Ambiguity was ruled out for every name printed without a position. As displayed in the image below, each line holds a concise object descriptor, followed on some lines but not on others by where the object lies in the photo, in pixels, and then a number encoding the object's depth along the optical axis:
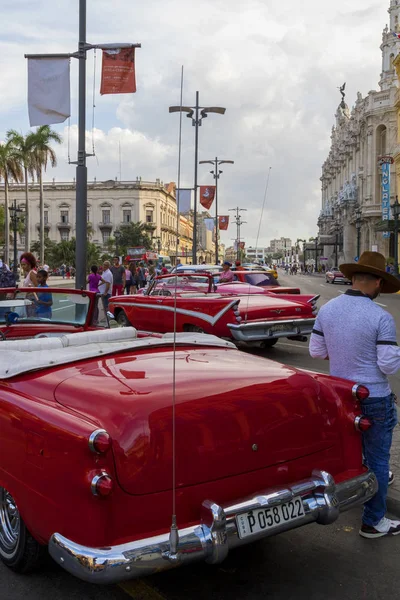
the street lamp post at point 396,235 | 38.66
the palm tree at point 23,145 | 53.00
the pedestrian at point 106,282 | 18.12
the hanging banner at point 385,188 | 53.88
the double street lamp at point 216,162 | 34.62
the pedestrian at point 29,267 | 10.35
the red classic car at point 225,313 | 10.17
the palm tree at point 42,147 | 53.38
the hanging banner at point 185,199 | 23.83
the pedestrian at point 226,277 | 15.23
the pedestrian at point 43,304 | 5.73
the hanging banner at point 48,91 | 11.94
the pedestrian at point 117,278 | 20.64
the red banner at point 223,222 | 41.00
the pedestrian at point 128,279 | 25.33
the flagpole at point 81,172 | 12.47
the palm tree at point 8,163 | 52.46
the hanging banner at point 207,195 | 31.35
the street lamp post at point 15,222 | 42.45
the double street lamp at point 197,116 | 26.22
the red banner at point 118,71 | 12.29
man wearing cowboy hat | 3.73
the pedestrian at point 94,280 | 18.39
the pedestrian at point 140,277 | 28.33
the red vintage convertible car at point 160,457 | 2.75
